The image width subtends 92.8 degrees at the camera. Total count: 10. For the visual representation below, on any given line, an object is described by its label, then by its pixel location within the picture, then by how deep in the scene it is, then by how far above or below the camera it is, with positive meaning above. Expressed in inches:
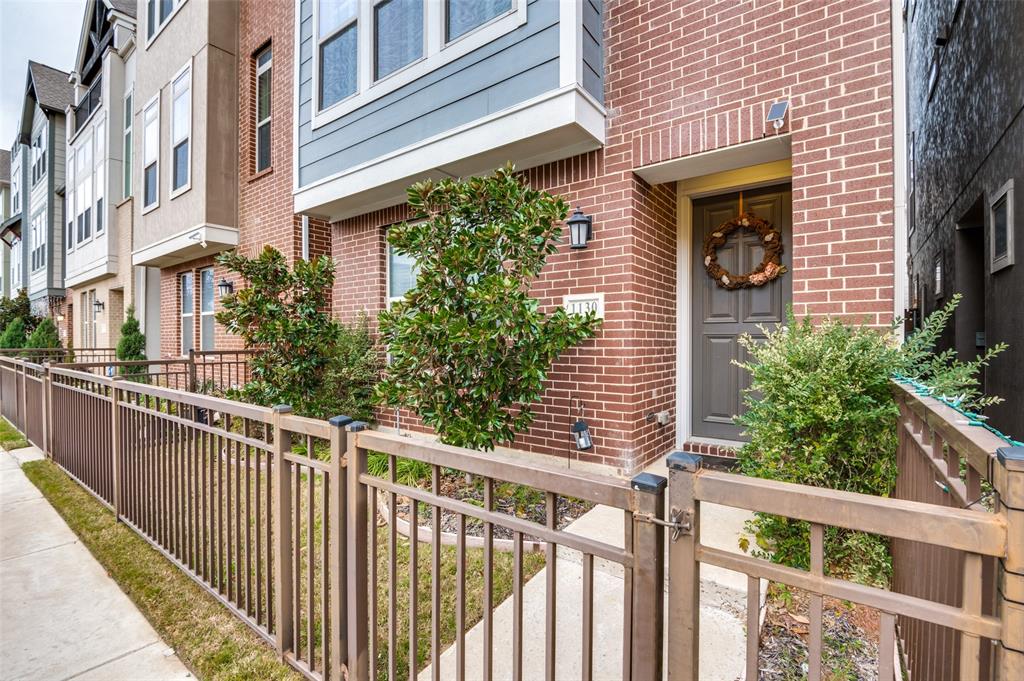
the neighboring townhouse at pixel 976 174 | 150.9 +66.2
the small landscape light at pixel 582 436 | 157.5 -32.2
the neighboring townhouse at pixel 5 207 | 903.5 +247.6
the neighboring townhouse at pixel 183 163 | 294.5 +115.9
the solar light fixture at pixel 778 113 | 128.9 +59.1
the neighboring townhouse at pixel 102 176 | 420.8 +155.1
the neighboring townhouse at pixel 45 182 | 626.8 +215.3
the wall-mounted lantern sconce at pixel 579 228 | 160.1 +35.8
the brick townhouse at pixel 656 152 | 124.8 +57.9
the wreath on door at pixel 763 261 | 159.8 +27.5
